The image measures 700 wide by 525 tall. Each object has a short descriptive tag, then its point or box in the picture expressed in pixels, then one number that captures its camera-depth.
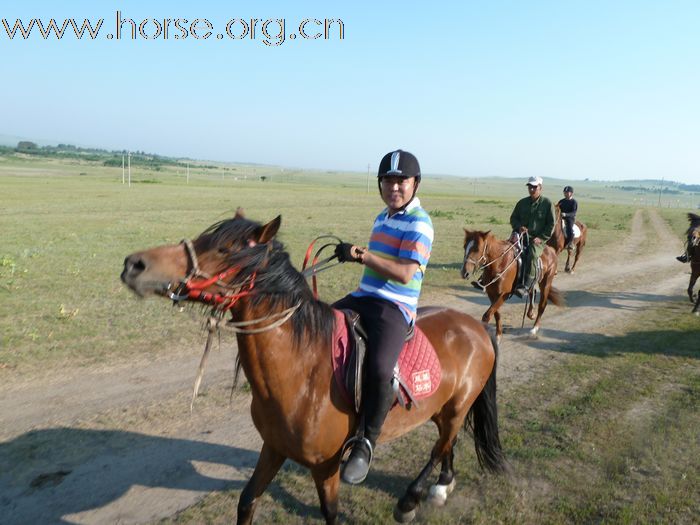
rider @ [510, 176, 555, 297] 10.21
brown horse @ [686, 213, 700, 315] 13.40
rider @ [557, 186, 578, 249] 17.38
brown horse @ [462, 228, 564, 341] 9.79
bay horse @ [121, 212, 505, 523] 2.83
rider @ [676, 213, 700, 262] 13.48
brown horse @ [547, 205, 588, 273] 15.09
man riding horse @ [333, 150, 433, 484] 3.49
